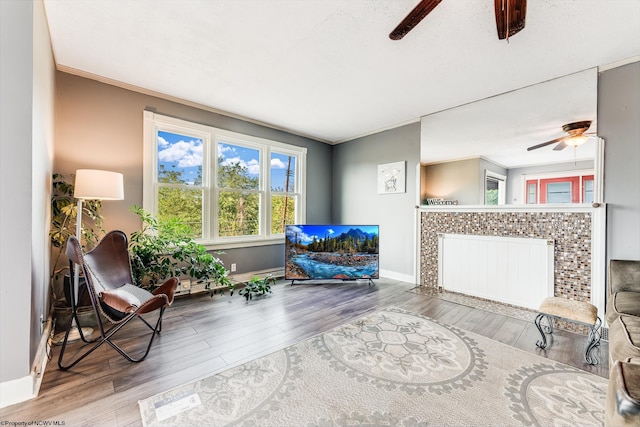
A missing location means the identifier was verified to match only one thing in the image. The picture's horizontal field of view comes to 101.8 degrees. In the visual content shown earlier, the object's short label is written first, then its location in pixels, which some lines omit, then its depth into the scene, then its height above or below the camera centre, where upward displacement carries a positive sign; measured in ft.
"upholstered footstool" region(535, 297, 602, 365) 6.51 -2.64
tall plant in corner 8.07 -0.30
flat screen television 12.78 -1.99
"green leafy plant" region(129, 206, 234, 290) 9.36 -1.72
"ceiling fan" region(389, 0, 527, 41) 4.53 +3.67
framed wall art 13.78 +1.89
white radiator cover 9.55 -2.22
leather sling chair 6.00 -2.08
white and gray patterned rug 4.65 -3.66
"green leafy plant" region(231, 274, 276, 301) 11.13 -3.36
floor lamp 7.51 +0.63
